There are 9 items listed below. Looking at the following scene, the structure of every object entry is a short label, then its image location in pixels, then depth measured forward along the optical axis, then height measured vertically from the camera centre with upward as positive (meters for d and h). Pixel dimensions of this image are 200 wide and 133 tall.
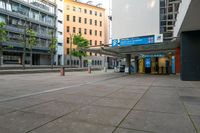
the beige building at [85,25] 61.72 +14.71
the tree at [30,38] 36.31 +5.63
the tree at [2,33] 30.20 +5.47
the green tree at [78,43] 51.55 +6.54
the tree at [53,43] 39.12 +4.90
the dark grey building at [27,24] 40.66 +10.46
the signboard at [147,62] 31.21 +0.63
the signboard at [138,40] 19.83 +2.94
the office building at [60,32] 56.62 +10.48
